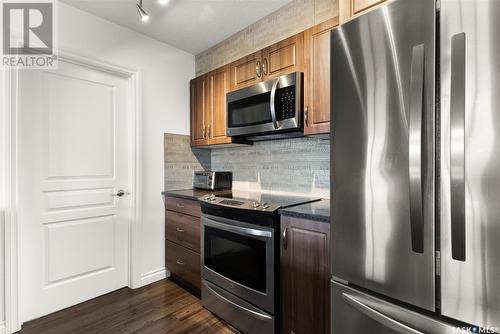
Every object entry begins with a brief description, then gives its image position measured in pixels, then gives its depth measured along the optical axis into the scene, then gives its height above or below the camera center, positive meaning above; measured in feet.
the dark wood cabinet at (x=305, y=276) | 4.38 -2.01
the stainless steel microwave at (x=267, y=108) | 5.95 +1.58
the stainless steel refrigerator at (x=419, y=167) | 2.46 +0.00
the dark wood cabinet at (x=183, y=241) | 7.41 -2.31
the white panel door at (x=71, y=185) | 6.39 -0.46
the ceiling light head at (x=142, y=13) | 5.77 +3.62
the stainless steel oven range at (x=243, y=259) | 5.19 -2.12
